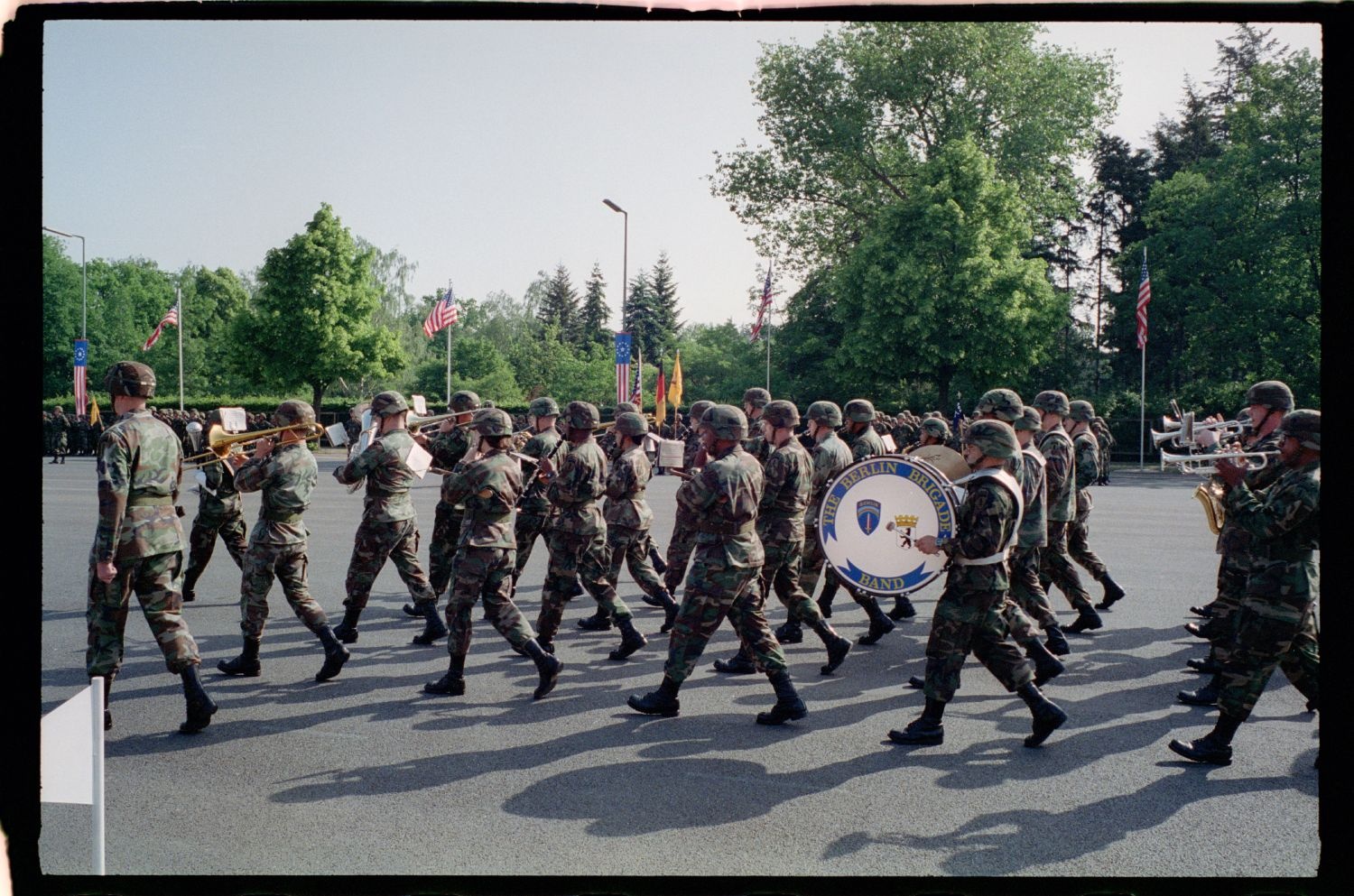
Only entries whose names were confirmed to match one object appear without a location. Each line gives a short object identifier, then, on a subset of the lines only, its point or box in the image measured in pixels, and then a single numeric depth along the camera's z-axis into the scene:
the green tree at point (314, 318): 42.41
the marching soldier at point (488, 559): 6.70
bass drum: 6.48
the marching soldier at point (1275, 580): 5.25
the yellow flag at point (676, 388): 33.22
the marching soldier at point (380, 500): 7.87
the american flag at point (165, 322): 36.22
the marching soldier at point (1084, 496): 9.56
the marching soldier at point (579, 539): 7.88
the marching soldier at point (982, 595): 5.76
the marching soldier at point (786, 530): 7.49
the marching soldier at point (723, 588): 6.27
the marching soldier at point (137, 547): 5.84
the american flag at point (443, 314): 33.53
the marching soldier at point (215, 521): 9.12
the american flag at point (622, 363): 27.21
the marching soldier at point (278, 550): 7.02
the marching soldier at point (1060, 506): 8.80
